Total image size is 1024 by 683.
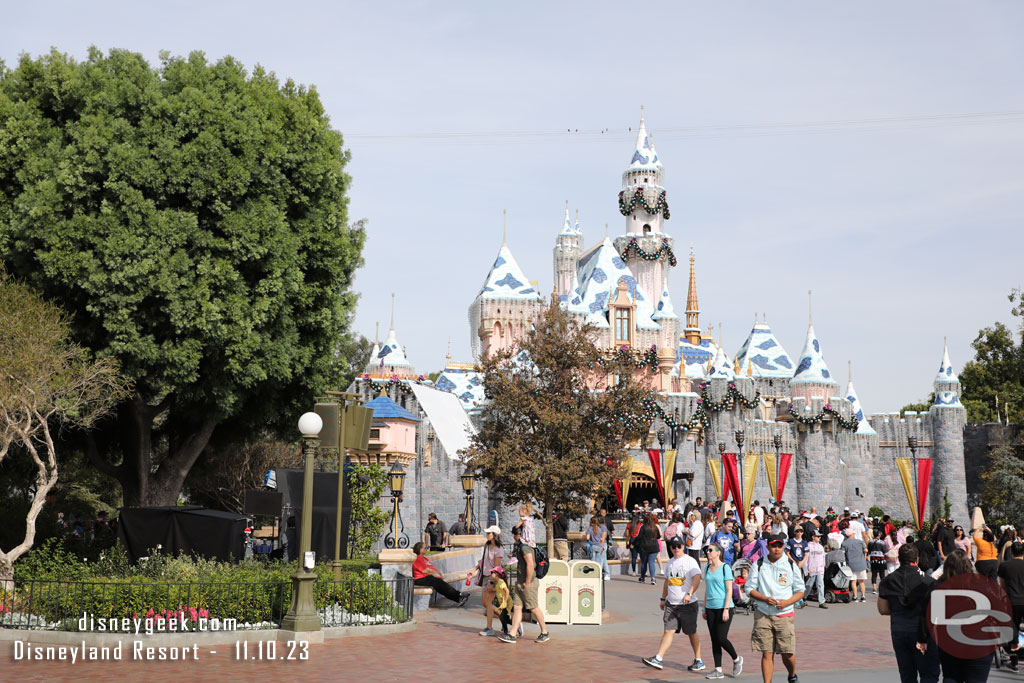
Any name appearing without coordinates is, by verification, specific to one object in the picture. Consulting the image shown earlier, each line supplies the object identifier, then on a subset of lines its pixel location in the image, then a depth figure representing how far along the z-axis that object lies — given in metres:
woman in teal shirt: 11.02
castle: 50.94
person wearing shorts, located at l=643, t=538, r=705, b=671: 11.37
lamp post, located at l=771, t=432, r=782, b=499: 52.78
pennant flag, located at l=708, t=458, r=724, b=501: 43.67
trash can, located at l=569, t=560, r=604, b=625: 15.35
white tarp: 41.47
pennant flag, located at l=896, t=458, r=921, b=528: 37.47
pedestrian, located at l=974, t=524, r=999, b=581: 15.03
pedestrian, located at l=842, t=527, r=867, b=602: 18.97
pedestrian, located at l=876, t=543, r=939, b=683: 8.28
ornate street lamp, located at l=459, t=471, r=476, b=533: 24.68
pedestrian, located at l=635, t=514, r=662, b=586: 22.78
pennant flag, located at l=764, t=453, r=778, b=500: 46.62
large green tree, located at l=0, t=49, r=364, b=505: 18.62
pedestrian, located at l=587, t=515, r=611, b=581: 23.30
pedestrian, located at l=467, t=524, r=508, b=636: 14.74
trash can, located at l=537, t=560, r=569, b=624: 15.31
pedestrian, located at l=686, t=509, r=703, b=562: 20.12
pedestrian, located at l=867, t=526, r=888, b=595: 20.25
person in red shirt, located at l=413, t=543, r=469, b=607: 16.98
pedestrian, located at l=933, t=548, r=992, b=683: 7.73
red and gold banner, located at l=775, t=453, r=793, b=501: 47.38
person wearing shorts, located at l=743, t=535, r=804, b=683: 9.85
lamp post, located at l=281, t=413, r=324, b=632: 12.94
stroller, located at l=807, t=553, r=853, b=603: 19.06
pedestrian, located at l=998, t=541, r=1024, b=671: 10.73
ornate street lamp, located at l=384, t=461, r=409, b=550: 22.33
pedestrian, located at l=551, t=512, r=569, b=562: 21.84
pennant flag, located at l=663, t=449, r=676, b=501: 43.06
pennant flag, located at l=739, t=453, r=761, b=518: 37.94
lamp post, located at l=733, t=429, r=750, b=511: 46.61
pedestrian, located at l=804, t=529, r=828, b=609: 18.45
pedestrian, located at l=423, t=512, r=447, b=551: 23.86
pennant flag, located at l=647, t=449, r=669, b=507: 39.94
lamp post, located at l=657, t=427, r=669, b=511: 40.26
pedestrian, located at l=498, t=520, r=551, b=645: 13.31
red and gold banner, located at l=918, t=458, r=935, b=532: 36.62
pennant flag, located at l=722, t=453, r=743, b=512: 35.44
